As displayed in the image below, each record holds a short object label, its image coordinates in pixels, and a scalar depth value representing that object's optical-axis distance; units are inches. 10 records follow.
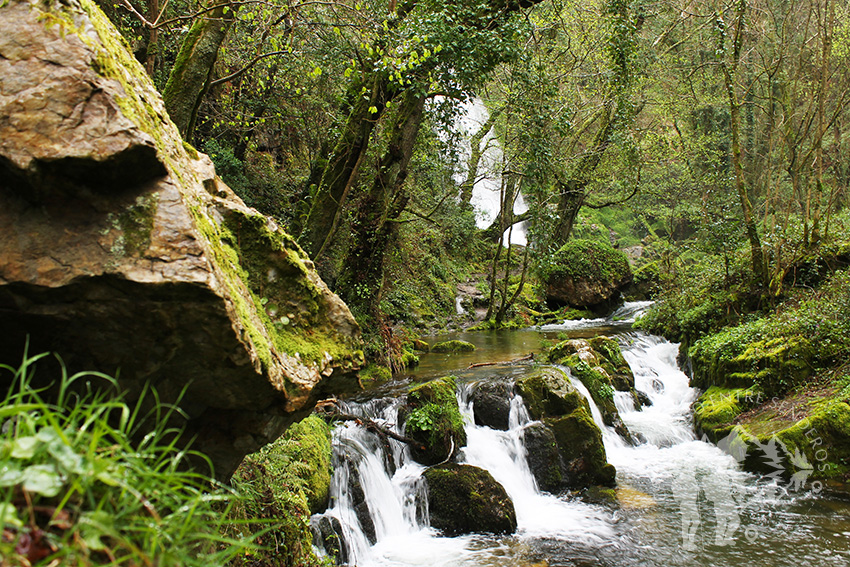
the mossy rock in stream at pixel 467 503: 230.5
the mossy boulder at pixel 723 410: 338.6
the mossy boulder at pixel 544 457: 279.9
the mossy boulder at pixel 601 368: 356.5
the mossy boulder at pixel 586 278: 776.9
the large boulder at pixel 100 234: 68.5
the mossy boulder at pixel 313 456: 185.6
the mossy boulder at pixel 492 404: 304.8
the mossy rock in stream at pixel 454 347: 505.2
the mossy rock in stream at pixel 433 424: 260.4
